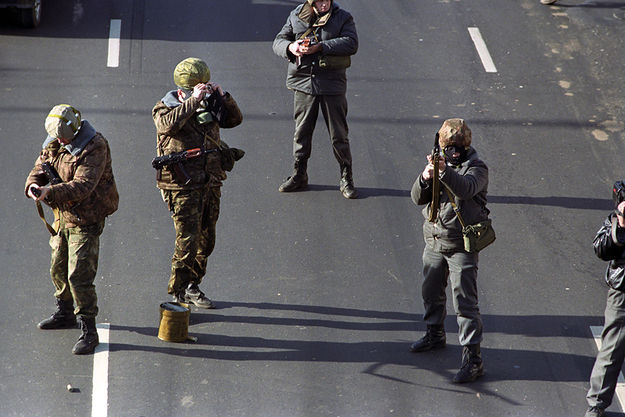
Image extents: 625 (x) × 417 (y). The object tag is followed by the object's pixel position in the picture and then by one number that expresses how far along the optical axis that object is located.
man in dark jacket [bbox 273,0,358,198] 18.87
